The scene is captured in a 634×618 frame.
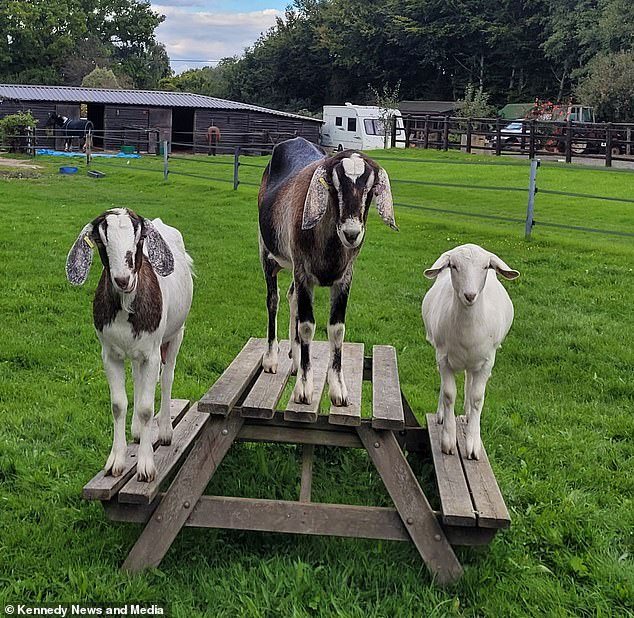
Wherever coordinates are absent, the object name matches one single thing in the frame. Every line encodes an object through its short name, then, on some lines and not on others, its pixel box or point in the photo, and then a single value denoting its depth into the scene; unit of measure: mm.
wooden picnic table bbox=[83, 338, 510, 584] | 3547
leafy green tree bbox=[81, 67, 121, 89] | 51625
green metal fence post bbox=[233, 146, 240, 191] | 17403
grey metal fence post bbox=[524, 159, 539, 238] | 11484
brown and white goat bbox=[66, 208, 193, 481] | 3164
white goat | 3621
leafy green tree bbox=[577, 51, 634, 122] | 35219
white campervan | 39156
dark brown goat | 3348
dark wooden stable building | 34156
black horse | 31609
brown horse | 34750
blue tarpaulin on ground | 27881
